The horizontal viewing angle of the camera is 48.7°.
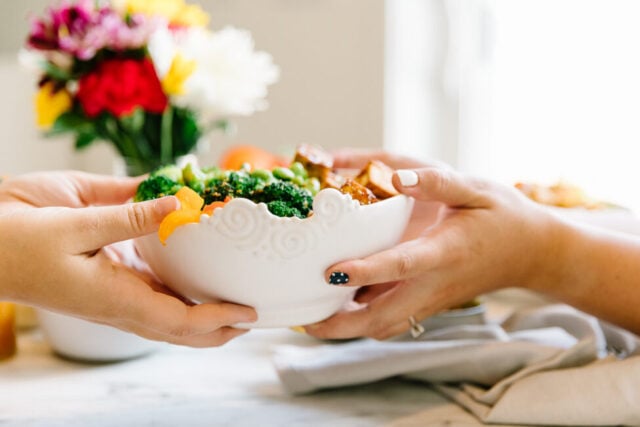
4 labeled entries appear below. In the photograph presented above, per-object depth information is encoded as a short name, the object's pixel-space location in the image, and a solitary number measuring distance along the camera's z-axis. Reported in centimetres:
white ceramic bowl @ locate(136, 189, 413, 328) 67
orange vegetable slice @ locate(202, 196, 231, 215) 71
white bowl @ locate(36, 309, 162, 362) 99
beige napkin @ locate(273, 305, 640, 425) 81
